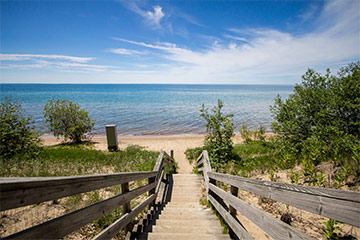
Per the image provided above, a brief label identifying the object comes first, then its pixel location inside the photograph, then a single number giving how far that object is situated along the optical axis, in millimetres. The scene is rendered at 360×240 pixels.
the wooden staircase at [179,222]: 2844
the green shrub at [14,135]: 7849
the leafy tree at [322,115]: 5992
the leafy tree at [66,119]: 13133
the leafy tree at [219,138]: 9320
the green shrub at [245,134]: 15183
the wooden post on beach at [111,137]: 11125
